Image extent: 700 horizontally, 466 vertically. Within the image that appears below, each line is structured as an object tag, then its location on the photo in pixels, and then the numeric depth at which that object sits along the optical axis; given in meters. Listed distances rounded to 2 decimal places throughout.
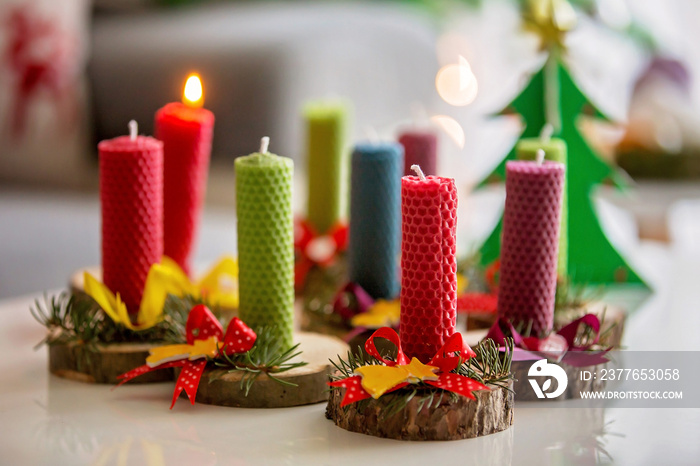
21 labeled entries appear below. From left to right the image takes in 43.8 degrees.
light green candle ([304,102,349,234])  1.40
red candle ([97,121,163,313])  0.97
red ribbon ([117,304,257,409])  0.86
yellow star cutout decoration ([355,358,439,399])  0.77
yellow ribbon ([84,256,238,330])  0.96
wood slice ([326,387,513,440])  0.78
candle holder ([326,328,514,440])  0.77
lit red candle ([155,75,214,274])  1.14
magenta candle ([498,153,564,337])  0.92
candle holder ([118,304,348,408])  0.87
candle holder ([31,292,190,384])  0.95
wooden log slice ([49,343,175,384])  0.95
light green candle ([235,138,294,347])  0.90
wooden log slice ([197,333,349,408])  0.87
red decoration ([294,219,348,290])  1.33
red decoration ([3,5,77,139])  2.19
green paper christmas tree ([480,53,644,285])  1.27
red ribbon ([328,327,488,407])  0.77
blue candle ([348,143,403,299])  1.08
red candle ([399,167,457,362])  0.80
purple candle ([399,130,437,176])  1.23
